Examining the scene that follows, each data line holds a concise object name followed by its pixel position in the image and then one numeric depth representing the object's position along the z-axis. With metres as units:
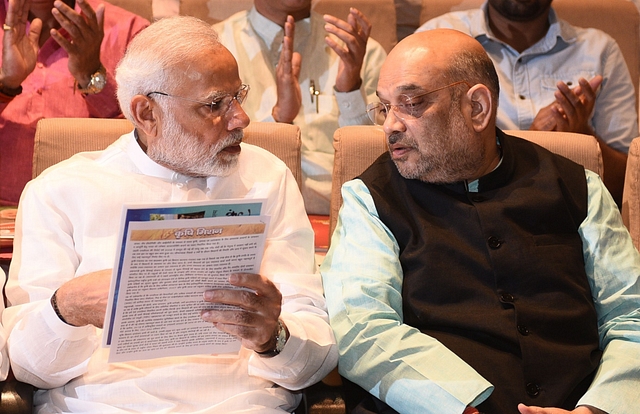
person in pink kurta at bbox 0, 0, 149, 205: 3.26
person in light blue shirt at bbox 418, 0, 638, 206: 3.82
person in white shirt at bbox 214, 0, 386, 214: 3.42
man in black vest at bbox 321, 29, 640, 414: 2.12
